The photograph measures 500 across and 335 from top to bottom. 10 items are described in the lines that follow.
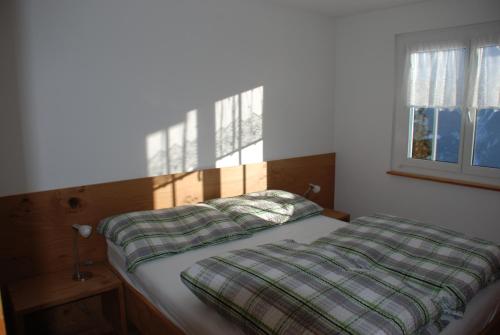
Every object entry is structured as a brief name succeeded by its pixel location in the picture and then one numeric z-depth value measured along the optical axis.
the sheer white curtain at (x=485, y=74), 2.92
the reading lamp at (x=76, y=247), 2.22
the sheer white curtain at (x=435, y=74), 3.11
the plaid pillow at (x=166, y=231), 2.26
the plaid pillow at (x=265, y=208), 2.74
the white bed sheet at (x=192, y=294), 1.71
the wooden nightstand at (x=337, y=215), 3.44
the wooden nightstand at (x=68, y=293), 2.05
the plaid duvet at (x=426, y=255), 1.78
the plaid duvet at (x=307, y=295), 1.41
